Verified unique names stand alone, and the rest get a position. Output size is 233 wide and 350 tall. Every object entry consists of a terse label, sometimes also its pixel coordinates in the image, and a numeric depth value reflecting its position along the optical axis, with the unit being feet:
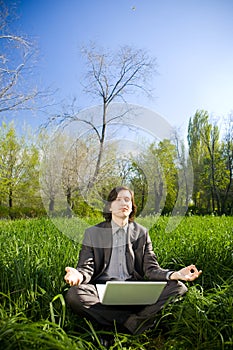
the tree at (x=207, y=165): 53.36
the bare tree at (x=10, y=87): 30.99
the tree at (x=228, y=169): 52.24
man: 8.57
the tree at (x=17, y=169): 42.42
